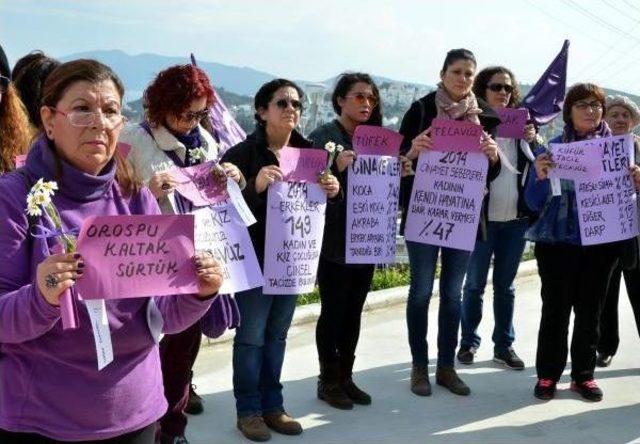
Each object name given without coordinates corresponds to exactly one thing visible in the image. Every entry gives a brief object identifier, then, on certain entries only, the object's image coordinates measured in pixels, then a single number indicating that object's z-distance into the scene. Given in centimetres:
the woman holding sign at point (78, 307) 213
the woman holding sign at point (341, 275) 498
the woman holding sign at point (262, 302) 445
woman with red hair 392
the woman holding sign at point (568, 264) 516
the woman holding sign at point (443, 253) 518
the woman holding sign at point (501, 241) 586
